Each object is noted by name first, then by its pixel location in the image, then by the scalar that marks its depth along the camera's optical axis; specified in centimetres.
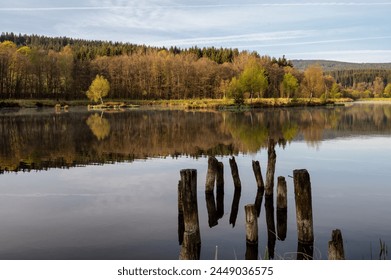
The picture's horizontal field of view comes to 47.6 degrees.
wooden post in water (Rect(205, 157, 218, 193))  1816
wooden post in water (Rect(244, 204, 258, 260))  1209
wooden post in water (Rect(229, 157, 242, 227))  1716
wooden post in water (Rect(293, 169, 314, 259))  1232
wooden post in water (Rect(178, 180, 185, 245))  1410
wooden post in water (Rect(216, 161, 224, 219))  1797
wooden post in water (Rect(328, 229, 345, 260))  932
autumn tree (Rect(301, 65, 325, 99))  14112
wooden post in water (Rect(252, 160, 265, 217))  1797
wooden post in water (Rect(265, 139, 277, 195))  1767
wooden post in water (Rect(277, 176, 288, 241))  1503
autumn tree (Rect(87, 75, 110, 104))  11431
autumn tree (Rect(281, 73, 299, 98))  12562
